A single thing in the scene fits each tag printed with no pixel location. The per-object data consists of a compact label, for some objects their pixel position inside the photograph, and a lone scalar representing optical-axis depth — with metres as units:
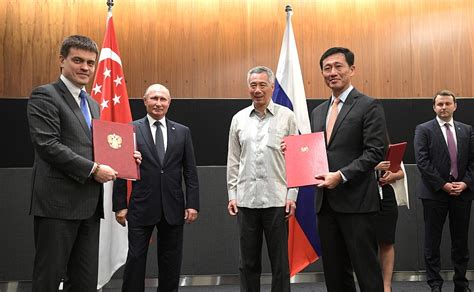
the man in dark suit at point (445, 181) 3.99
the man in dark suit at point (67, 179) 2.26
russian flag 3.86
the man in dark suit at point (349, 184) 2.50
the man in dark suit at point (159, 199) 3.17
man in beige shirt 3.11
